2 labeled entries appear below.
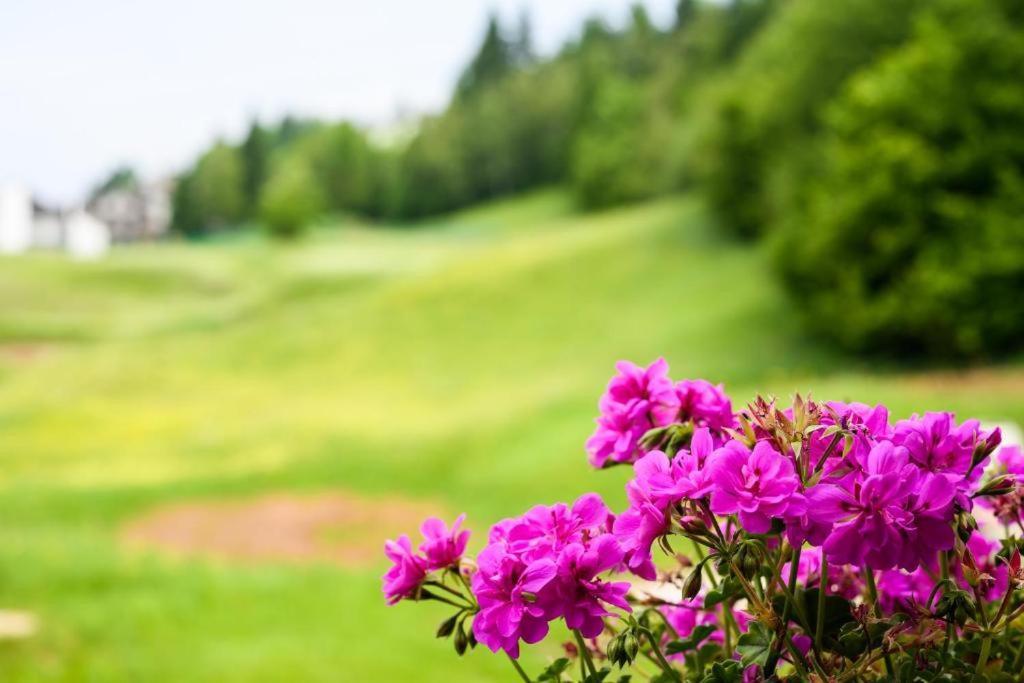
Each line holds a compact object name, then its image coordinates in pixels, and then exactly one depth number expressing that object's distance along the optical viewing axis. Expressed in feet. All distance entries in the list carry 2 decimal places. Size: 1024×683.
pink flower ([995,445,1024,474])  4.04
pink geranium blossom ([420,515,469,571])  4.23
